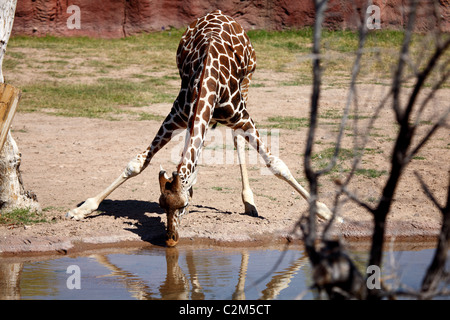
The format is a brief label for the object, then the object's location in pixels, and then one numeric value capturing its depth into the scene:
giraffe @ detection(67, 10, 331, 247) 11.05
